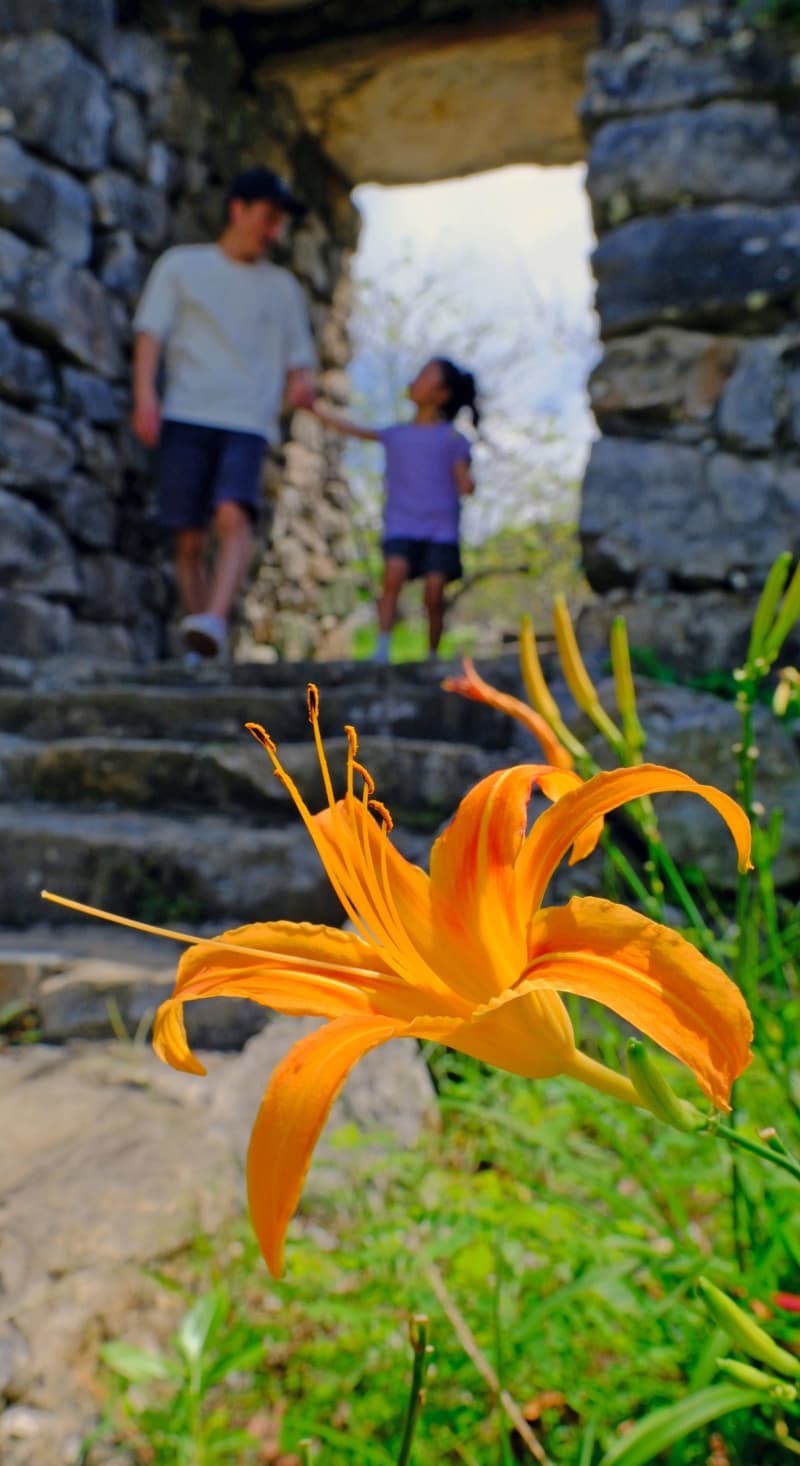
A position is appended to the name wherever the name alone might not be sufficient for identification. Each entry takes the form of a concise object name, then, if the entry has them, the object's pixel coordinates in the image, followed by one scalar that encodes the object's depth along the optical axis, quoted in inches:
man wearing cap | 143.4
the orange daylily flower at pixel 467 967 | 16.5
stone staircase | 82.7
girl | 170.1
